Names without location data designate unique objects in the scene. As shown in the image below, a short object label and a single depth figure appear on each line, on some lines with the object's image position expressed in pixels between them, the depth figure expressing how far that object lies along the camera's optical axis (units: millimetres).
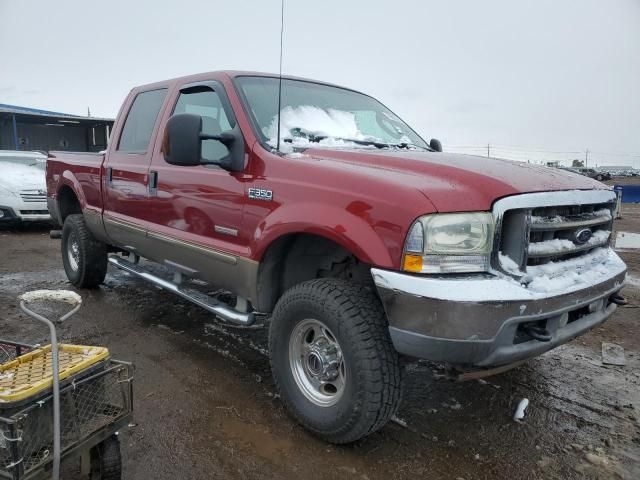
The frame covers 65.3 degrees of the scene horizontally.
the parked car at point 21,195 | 9297
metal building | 24641
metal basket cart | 1732
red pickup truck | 2184
